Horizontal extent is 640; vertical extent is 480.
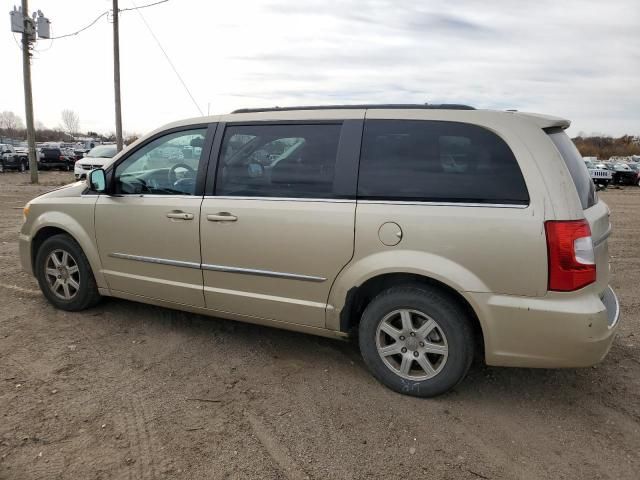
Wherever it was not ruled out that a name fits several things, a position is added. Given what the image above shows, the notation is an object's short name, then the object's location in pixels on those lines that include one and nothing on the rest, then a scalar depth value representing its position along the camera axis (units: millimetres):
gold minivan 2904
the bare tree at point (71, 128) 113125
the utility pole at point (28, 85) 18984
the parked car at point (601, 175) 26438
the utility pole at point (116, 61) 18606
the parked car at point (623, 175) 28406
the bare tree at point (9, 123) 107000
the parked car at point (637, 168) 28284
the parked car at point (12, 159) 26250
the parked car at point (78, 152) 32356
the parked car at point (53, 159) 28312
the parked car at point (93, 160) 18328
